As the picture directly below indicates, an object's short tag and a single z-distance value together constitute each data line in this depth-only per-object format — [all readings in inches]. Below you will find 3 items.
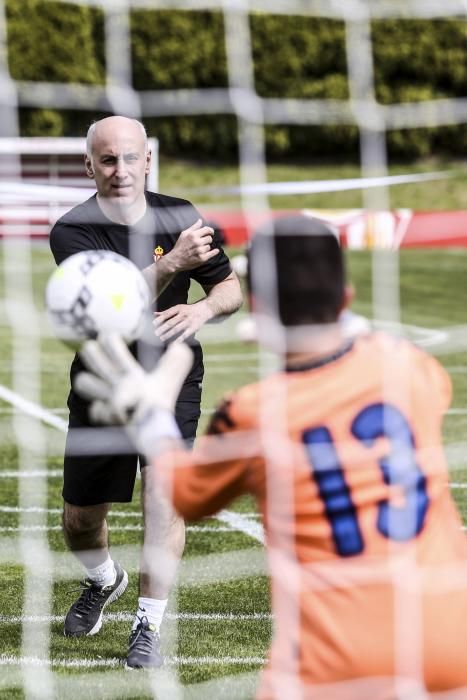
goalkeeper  223.3
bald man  355.9
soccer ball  248.1
